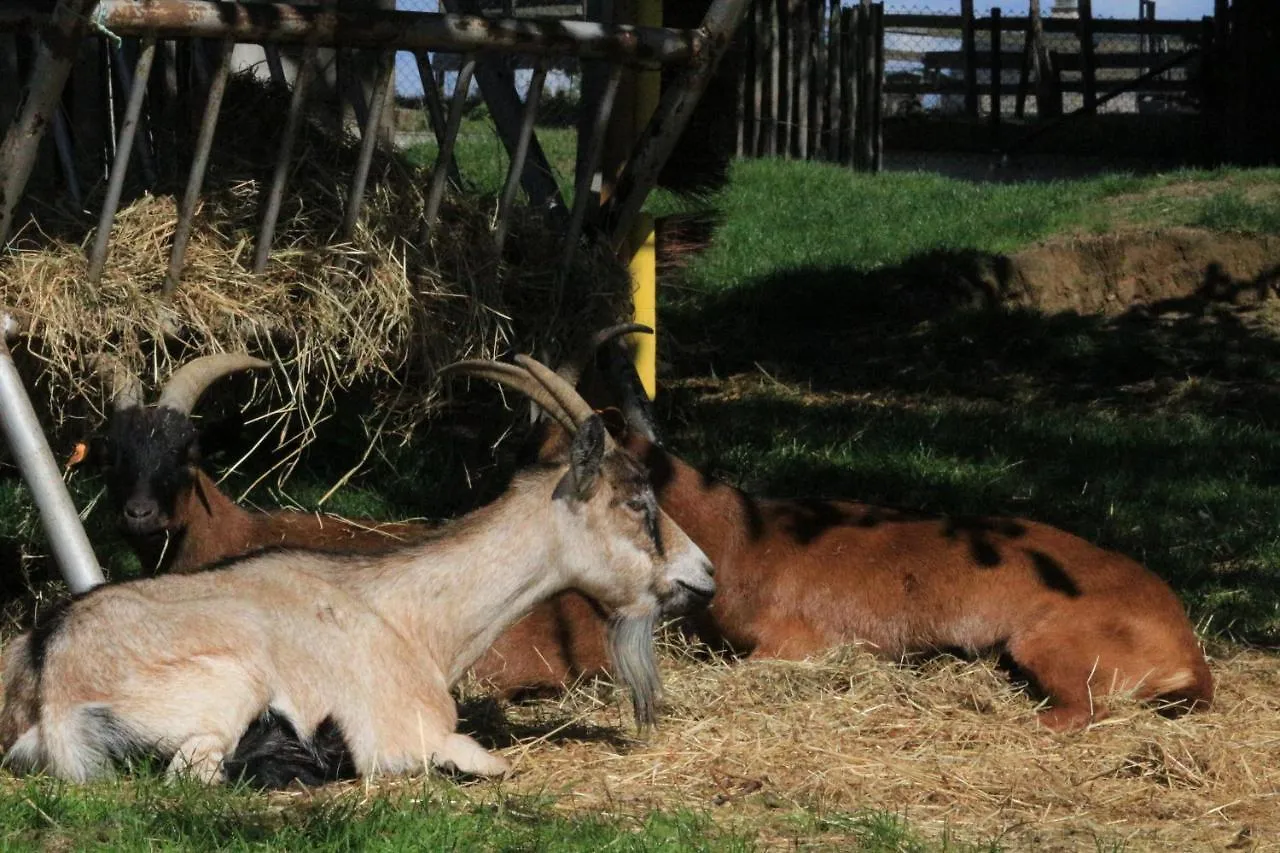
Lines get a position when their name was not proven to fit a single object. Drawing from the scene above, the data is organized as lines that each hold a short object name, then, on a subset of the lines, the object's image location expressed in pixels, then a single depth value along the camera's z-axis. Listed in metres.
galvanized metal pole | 12.23
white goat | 9.80
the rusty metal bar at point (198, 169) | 12.28
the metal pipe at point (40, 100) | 11.30
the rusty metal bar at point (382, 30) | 11.73
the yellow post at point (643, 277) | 15.96
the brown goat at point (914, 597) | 12.98
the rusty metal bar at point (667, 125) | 14.40
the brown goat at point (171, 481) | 12.84
